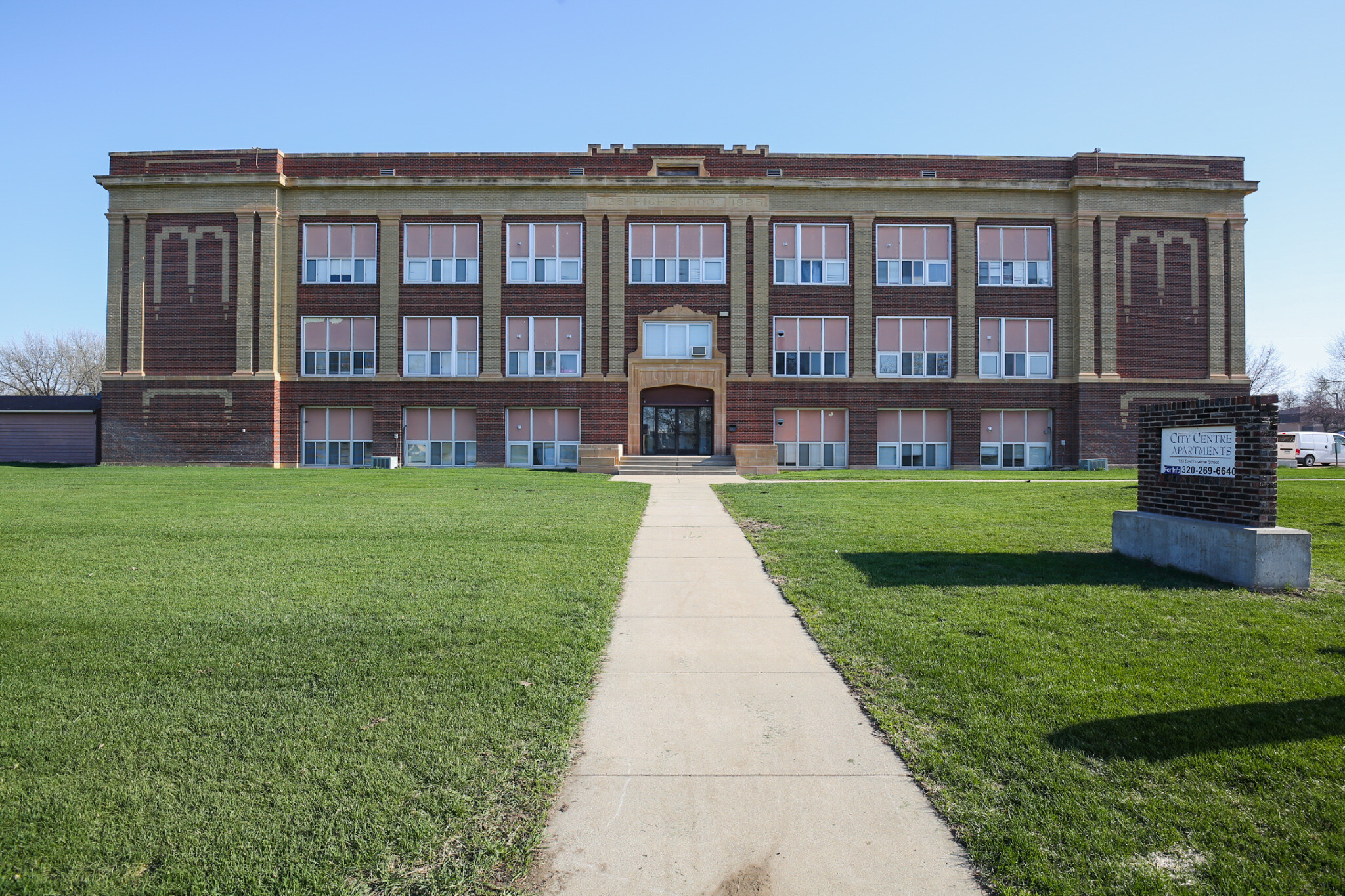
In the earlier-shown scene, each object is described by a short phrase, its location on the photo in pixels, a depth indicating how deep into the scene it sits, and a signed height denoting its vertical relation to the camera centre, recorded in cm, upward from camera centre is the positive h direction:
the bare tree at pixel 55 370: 6850 +695
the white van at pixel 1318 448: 3641 +38
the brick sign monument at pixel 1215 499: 759 -51
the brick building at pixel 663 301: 3138 +632
